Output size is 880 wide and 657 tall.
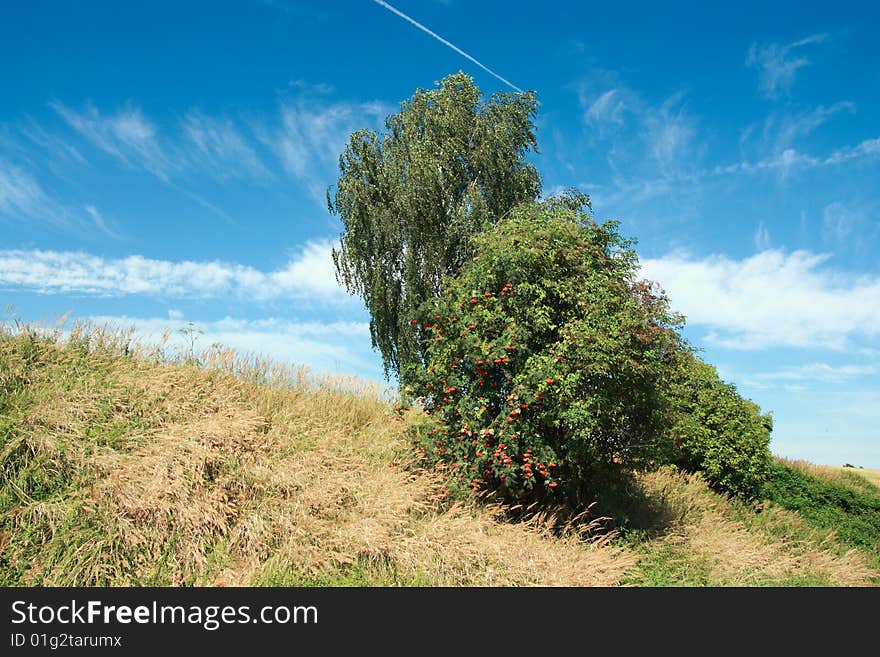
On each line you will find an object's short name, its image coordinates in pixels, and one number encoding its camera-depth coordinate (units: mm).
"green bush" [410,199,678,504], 8812
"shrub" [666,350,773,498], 15172
